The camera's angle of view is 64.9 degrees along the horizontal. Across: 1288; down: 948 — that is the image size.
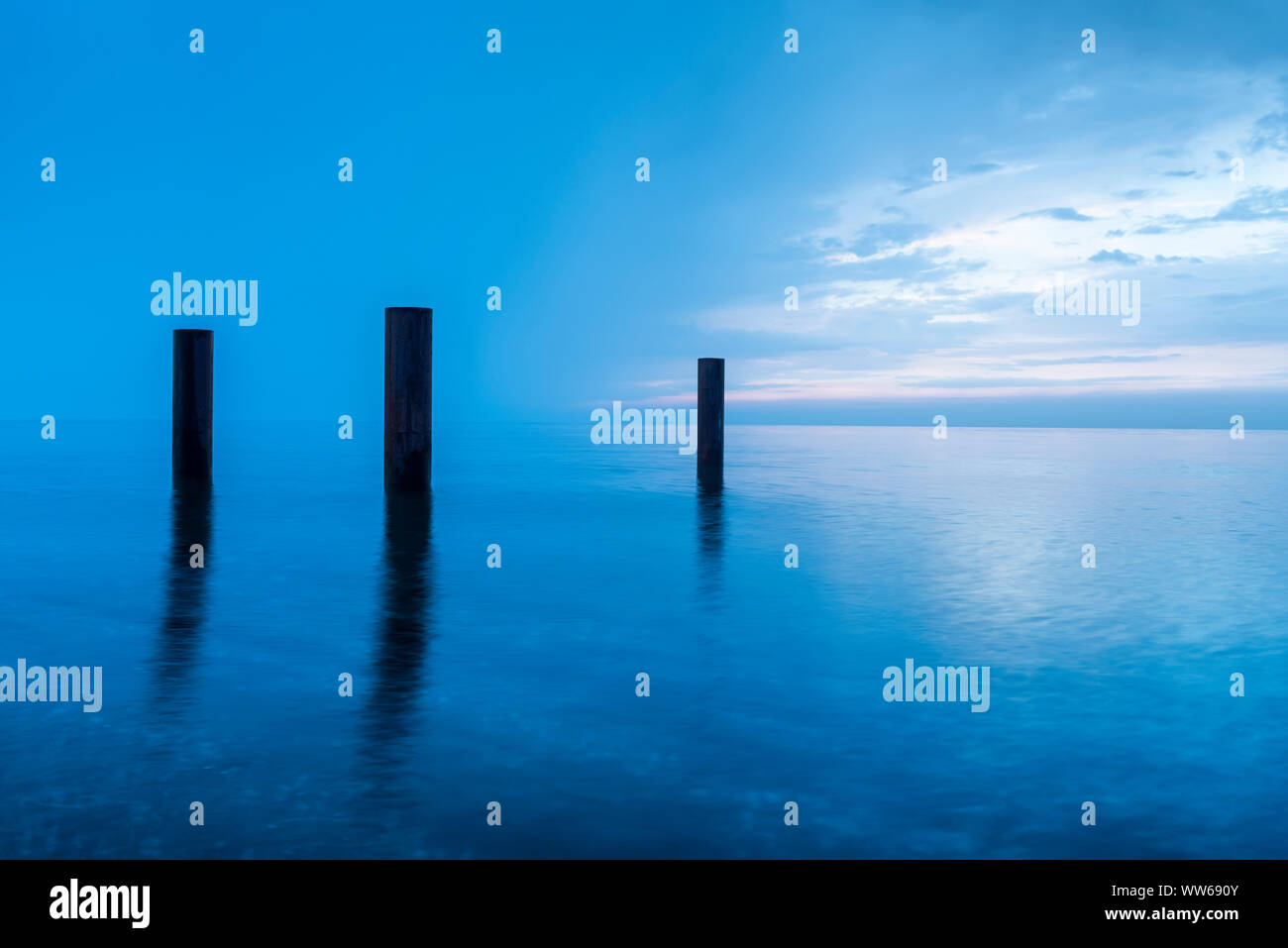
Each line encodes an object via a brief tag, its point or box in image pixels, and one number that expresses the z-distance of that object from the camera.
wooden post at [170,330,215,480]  18.56
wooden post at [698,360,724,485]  21.28
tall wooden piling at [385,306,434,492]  16.03
